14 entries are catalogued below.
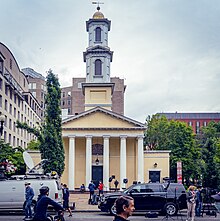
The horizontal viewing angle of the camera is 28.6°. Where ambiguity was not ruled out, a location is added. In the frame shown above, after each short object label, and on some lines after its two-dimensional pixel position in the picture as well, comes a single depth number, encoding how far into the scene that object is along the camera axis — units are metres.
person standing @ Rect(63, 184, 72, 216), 23.55
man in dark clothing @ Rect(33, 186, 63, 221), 9.66
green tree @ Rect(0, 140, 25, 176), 46.04
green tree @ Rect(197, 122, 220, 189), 40.50
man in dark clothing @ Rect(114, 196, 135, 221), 5.34
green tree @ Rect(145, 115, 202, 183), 58.53
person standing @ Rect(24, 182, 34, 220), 19.19
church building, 48.78
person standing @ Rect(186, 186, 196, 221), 19.49
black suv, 22.92
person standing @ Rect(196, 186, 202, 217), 22.64
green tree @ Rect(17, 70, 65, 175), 32.62
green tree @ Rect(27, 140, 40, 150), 62.36
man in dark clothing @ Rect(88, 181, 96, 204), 32.08
